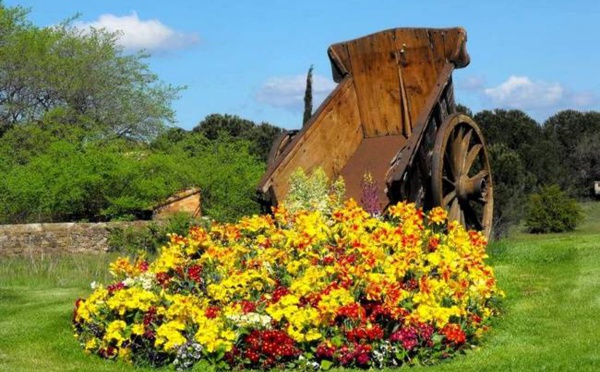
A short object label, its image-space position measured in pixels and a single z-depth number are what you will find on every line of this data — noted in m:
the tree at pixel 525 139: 43.31
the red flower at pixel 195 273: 8.95
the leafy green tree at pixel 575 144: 47.79
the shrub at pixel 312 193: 11.30
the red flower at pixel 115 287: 9.10
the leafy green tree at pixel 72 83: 34.53
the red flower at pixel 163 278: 9.01
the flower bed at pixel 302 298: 7.71
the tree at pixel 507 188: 31.56
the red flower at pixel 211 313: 7.94
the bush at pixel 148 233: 21.98
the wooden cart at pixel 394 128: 11.94
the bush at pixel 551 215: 34.78
